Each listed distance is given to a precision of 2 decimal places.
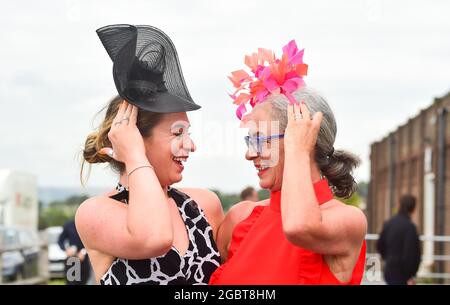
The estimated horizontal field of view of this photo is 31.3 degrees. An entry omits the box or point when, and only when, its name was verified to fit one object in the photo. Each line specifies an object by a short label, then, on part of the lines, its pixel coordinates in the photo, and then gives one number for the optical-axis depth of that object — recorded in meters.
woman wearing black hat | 2.39
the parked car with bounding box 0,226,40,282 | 12.09
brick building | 21.88
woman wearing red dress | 2.25
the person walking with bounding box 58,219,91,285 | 8.99
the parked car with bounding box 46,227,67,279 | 17.06
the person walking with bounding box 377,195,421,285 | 8.96
